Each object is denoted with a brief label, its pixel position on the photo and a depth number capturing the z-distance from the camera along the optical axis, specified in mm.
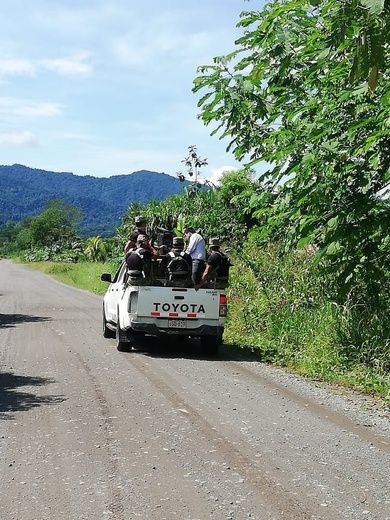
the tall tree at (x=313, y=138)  7379
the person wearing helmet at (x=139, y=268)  11930
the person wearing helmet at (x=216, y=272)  12219
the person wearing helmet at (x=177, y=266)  12148
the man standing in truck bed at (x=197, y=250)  13688
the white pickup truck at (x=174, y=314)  11797
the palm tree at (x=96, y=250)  60462
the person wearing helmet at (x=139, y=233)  13039
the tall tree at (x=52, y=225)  115000
